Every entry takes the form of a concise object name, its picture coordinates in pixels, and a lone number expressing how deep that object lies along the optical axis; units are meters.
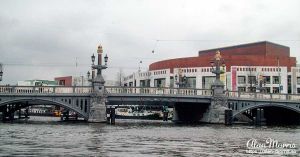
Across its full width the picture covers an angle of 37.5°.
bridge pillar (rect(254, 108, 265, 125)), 76.18
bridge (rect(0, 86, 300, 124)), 64.31
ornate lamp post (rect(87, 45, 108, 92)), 66.10
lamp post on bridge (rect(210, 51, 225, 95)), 73.06
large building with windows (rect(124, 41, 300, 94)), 136.62
